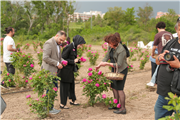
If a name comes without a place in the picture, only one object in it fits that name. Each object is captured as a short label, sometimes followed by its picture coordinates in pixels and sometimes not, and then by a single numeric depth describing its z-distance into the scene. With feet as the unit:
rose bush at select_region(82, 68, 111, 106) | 12.01
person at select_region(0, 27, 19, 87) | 15.83
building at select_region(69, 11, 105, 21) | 456.12
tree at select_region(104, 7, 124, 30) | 134.62
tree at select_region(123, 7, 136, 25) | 131.20
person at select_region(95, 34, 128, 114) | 10.95
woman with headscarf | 12.55
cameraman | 6.33
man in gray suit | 11.10
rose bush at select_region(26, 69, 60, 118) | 10.21
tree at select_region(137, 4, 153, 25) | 152.53
